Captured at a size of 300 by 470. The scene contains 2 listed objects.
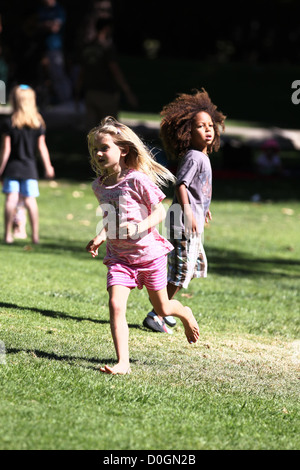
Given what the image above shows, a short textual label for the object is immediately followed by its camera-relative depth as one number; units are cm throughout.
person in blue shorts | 1866
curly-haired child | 1177
